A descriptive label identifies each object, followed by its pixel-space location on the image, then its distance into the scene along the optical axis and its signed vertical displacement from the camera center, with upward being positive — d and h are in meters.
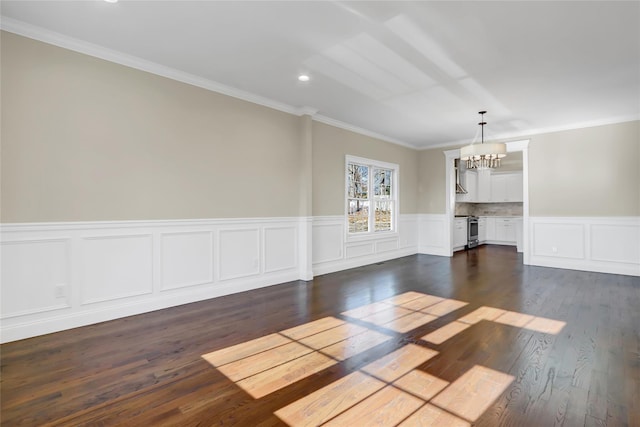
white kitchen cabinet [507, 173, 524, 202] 9.35 +0.77
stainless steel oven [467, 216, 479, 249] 8.98 -0.51
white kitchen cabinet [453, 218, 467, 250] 8.38 -0.51
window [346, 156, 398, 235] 6.27 +0.39
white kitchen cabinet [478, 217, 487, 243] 9.76 -0.47
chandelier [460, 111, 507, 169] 4.99 +0.96
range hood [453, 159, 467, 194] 8.67 +0.96
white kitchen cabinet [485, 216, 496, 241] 9.96 -0.44
